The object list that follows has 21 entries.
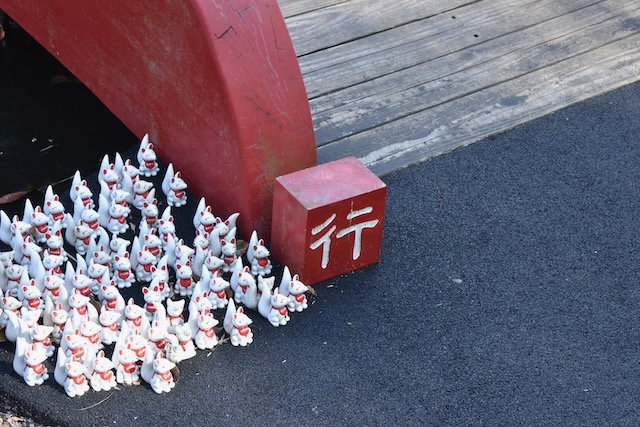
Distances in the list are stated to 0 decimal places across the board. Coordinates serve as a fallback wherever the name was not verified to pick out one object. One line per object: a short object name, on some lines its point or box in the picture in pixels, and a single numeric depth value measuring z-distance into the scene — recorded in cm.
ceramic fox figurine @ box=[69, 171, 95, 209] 428
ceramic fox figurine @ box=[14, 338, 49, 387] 355
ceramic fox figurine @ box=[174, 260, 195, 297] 397
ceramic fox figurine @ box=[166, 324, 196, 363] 368
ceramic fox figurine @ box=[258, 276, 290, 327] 389
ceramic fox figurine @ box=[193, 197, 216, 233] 420
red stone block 396
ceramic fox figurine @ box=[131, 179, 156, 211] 438
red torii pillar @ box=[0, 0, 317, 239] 402
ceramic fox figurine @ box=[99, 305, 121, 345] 374
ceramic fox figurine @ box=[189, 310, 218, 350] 373
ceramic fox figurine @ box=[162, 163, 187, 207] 443
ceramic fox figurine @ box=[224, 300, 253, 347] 378
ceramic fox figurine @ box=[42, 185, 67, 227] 423
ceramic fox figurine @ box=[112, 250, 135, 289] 399
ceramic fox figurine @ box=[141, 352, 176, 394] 358
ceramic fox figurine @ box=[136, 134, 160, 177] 461
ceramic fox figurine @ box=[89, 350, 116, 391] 355
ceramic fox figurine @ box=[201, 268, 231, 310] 392
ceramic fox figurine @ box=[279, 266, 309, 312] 395
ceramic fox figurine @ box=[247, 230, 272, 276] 410
